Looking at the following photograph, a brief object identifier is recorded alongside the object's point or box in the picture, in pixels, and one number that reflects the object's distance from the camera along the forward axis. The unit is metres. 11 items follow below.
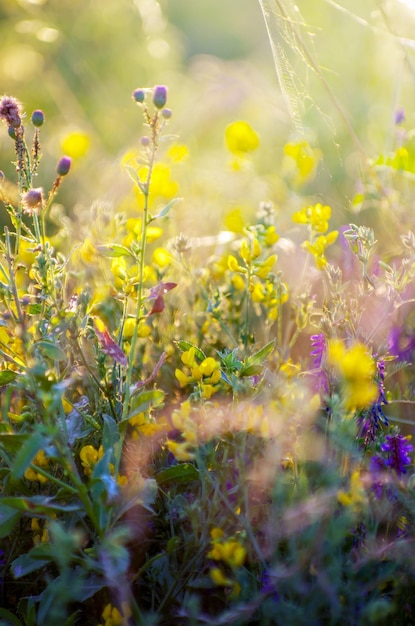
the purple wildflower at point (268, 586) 1.76
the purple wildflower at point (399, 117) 2.21
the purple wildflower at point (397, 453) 1.84
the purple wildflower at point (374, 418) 1.85
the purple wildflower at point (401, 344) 2.02
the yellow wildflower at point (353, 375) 1.75
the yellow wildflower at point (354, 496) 1.73
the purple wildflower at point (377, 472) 1.82
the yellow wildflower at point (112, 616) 1.78
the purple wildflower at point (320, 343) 1.91
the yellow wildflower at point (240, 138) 2.35
